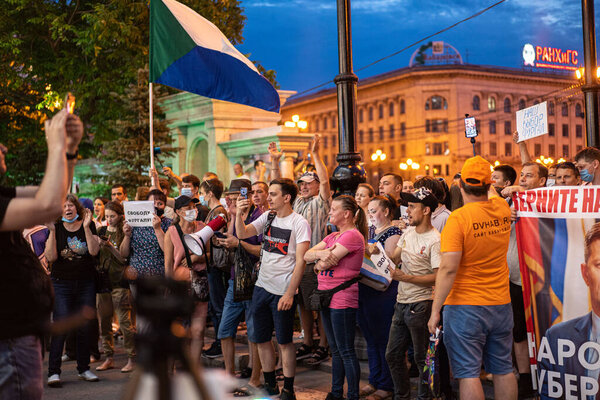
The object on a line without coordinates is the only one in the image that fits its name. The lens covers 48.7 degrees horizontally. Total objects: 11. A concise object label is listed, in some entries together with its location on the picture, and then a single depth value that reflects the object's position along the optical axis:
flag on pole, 9.60
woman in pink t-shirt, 6.35
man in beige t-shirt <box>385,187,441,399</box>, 5.95
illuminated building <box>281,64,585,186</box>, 79.50
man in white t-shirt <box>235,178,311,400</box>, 6.74
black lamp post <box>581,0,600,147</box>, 10.51
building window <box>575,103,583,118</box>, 91.78
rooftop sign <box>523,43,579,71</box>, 79.31
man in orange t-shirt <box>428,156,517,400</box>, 5.08
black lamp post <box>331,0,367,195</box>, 8.37
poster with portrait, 5.33
